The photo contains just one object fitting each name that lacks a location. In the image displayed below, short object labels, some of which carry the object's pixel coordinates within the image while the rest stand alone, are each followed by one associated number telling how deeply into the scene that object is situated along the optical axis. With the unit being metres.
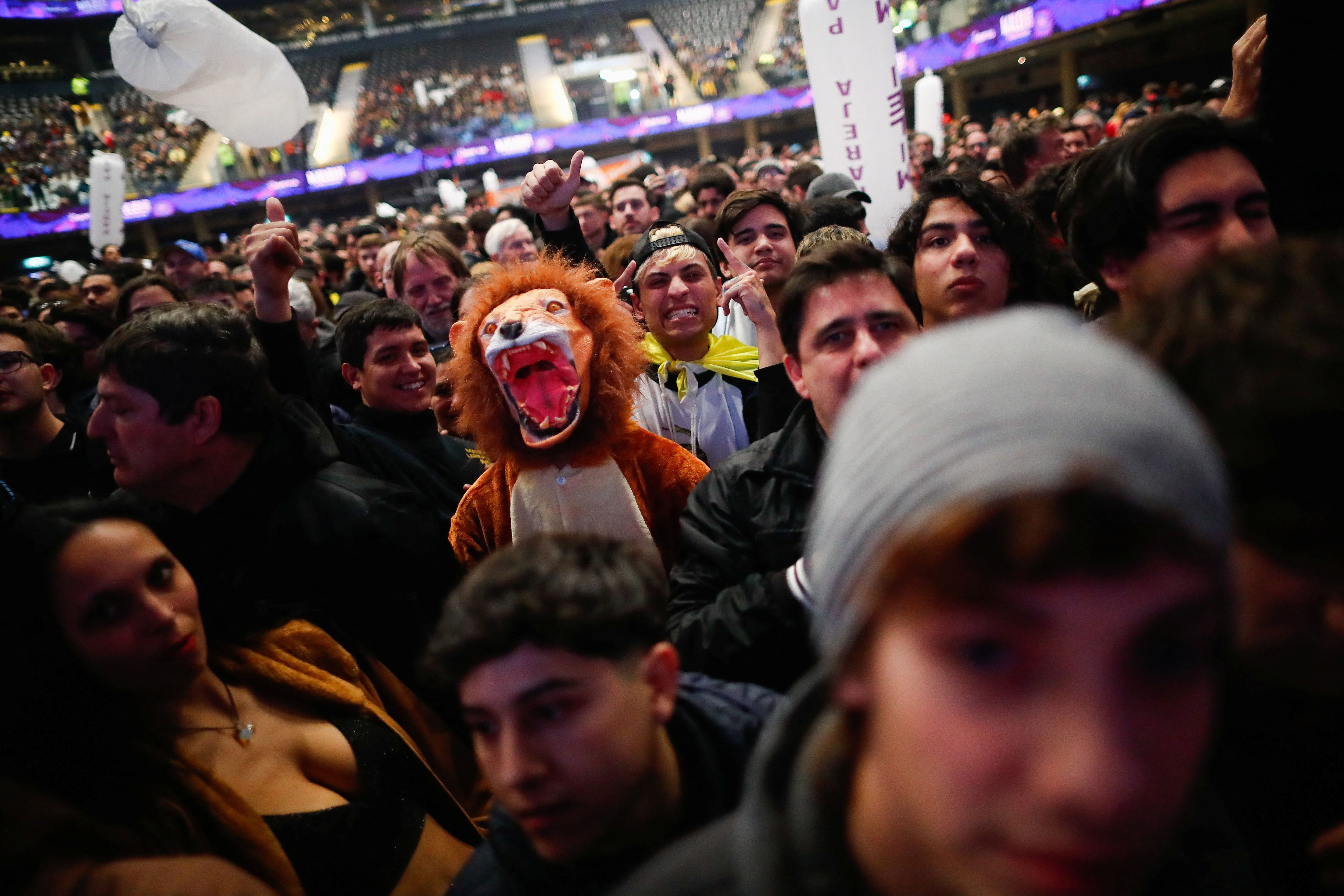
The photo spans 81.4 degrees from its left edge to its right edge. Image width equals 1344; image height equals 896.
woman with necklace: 1.28
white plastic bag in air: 2.78
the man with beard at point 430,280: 3.62
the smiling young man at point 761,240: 3.15
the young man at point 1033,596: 0.50
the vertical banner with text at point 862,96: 3.64
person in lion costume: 1.90
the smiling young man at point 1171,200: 1.48
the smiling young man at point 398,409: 2.39
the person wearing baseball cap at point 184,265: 5.92
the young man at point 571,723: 0.94
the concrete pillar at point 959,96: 17.38
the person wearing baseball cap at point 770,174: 8.27
